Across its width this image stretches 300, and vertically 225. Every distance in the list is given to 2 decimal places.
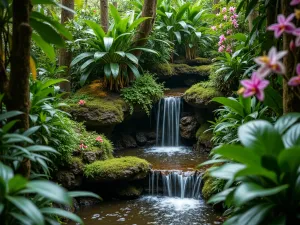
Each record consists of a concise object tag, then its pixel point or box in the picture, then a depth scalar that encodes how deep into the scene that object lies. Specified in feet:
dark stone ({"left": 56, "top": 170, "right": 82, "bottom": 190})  14.08
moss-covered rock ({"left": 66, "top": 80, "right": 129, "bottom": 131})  18.70
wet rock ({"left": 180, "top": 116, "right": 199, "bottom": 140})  22.85
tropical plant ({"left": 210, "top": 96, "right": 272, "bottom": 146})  10.71
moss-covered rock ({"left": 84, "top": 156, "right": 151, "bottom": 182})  15.07
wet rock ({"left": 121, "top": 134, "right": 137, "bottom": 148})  22.98
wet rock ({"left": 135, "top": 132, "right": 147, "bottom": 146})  23.65
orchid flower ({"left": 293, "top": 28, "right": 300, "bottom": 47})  4.19
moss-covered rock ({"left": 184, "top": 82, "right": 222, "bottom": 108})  20.39
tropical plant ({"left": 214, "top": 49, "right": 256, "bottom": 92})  17.78
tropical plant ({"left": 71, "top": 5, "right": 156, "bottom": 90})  19.26
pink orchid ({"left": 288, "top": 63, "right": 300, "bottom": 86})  4.24
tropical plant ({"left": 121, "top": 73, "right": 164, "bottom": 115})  20.48
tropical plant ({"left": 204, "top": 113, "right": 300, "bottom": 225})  4.44
